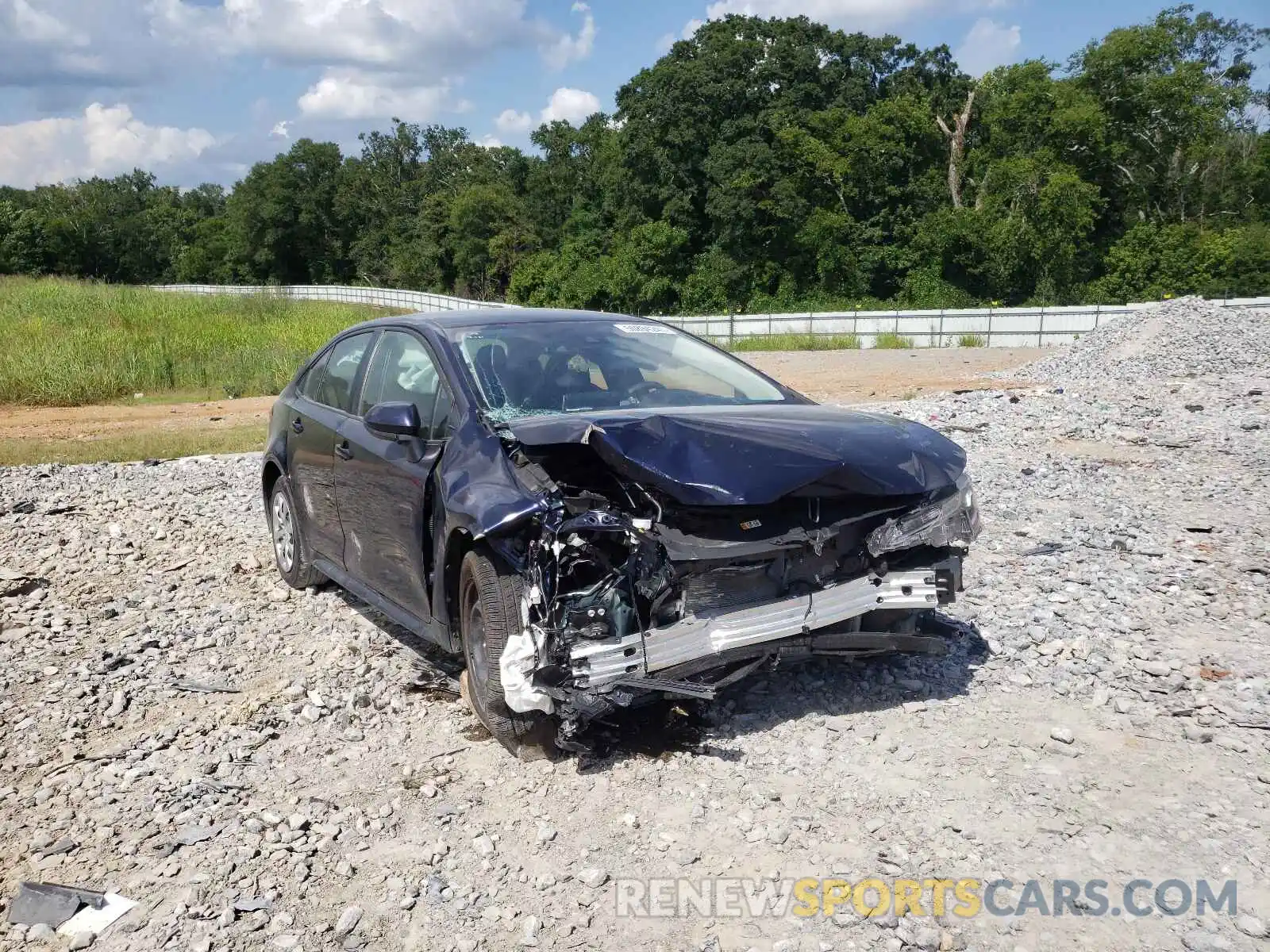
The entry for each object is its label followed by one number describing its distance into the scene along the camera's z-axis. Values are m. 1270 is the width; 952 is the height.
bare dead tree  55.69
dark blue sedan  4.07
